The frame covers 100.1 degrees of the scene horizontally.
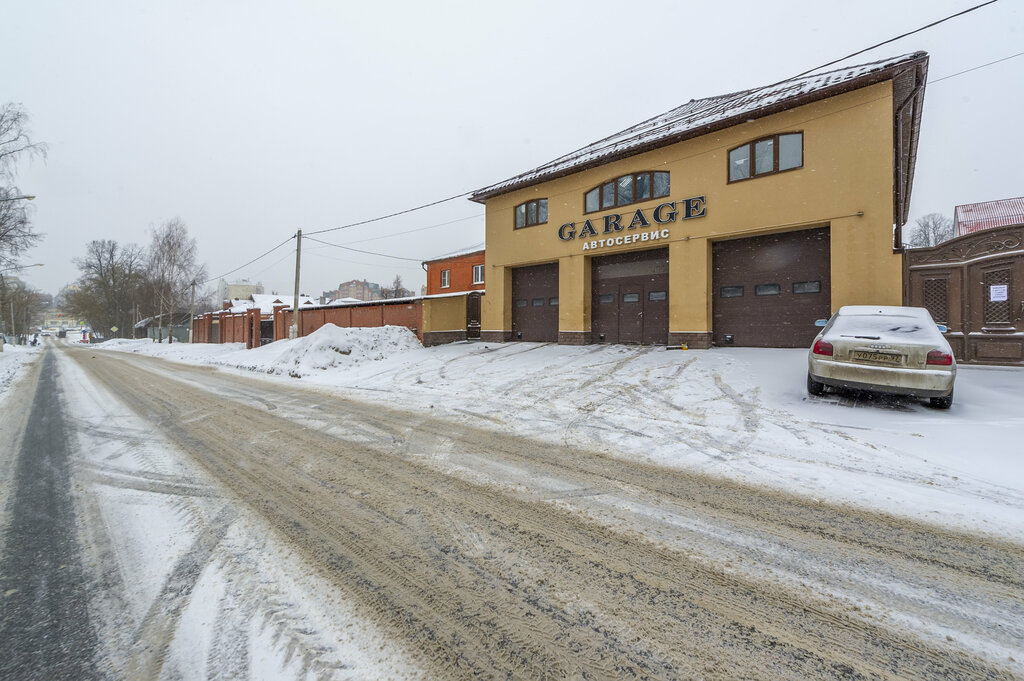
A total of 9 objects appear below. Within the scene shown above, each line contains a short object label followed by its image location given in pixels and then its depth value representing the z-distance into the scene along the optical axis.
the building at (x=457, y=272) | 29.70
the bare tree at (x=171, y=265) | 40.75
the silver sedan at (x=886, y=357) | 5.86
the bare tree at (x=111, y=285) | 57.38
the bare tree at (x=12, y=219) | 18.09
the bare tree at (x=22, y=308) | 53.06
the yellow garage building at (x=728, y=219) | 10.61
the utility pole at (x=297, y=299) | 21.50
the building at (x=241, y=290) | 92.00
